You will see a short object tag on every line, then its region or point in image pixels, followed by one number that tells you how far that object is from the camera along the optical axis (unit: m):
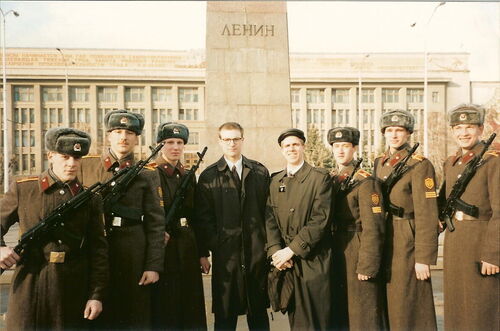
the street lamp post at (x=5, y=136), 24.14
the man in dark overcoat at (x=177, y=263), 4.53
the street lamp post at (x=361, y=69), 58.00
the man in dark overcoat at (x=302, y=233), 4.28
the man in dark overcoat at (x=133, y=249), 4.17
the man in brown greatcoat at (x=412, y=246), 4.37
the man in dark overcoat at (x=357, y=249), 4.32
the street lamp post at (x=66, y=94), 58.72
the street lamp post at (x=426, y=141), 30.37
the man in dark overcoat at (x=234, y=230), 4.54
